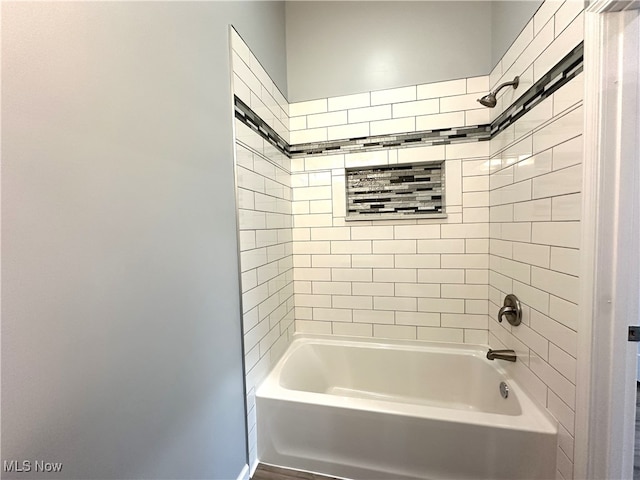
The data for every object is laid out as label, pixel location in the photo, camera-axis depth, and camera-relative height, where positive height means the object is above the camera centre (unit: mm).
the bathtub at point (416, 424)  1115 -1035
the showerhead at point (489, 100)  1408 +717
